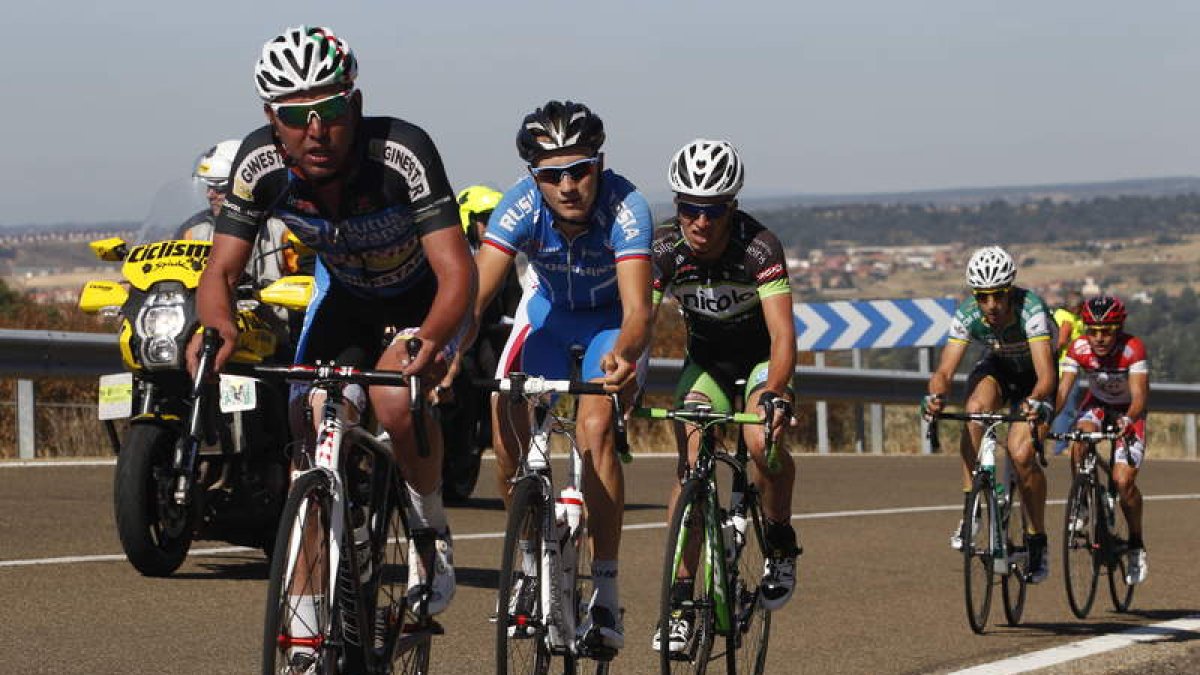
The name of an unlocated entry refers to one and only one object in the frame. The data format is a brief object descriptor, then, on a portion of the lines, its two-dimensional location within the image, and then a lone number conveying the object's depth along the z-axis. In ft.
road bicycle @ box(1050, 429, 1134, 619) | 71.37
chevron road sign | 145.73
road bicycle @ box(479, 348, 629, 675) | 40.68
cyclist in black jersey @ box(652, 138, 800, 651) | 51.98
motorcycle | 55.24
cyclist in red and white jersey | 79.19
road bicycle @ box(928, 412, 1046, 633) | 65.22
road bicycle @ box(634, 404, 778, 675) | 46.03
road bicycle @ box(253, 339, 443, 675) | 34.85
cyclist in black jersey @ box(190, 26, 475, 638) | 38.24
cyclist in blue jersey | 45.81
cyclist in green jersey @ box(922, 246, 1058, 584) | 71.24
